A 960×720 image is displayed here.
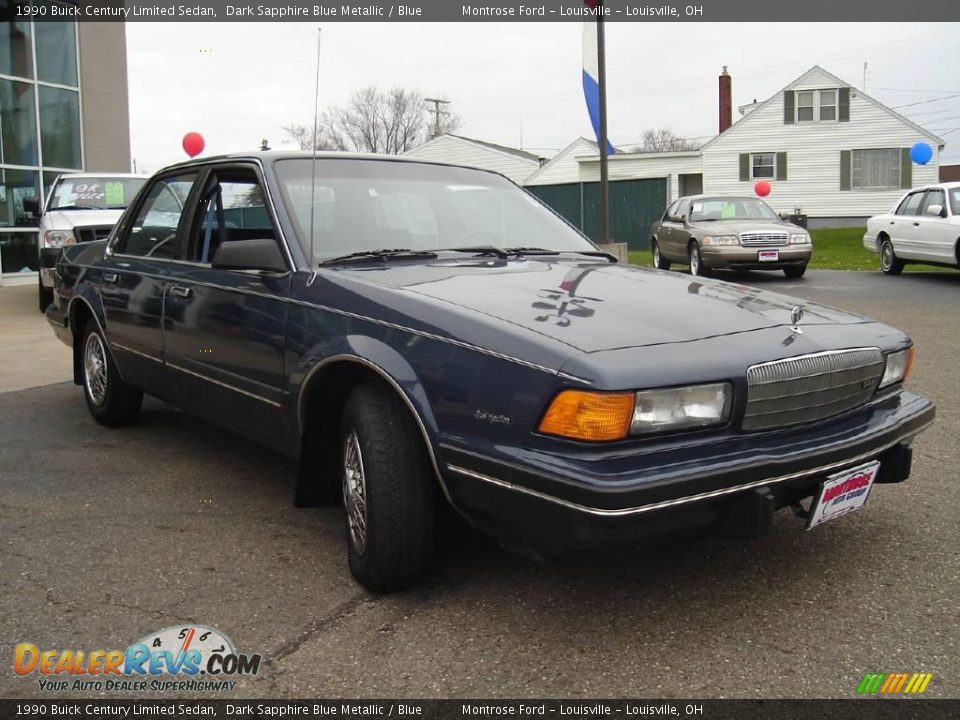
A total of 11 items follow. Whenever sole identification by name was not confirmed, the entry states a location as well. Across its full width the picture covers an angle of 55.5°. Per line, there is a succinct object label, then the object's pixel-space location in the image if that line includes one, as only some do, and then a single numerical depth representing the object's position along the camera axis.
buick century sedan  2.46
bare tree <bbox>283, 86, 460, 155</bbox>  57.38
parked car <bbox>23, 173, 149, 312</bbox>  10.39
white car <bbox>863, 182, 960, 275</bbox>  13.38
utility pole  57.84
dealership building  14.99
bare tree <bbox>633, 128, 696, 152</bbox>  70.31
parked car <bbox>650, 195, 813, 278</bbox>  14.25
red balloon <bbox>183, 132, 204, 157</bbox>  16.62
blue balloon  28.70
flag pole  12.65
